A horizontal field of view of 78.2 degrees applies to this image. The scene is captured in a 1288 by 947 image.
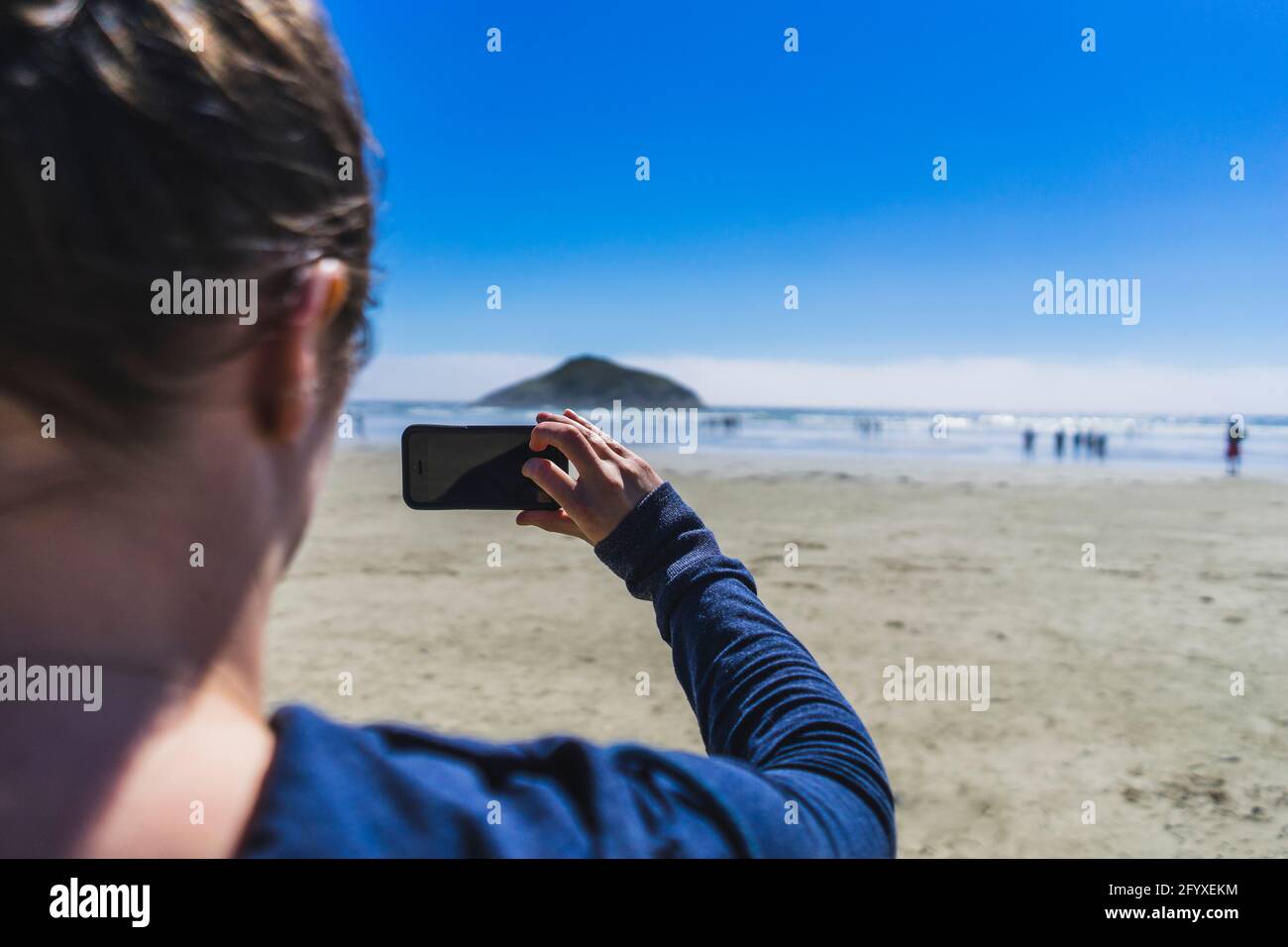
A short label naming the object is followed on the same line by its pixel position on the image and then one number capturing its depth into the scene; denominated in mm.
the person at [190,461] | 593
